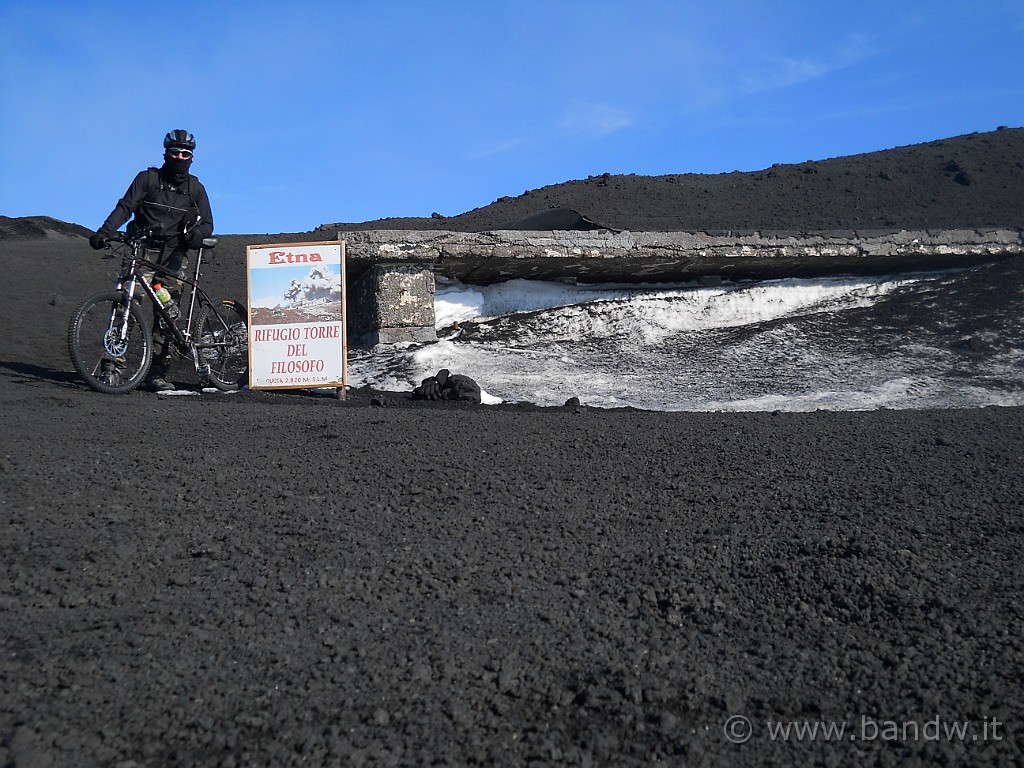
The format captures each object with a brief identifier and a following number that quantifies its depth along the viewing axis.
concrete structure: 7.82
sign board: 7.07
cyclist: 7.16
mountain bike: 6.64
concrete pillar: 7.80
